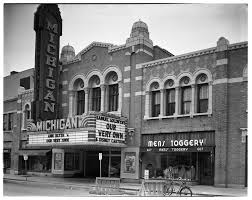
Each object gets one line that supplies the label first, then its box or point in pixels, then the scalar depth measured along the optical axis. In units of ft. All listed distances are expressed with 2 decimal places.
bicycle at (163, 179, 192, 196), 65.08
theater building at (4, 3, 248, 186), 81.82
